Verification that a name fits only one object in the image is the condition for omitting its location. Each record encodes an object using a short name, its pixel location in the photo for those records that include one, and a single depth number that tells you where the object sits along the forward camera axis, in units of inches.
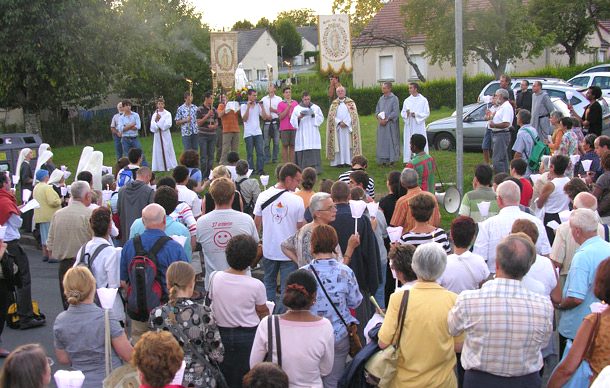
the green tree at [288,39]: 3973.9
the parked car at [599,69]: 1250.5
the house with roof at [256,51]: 3083.2
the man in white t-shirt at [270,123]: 713.0
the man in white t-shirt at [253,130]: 697.6
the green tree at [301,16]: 5044.3
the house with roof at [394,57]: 1768.0
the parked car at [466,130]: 807.7
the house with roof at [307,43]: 4463.6
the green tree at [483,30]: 1346.0
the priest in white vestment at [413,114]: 680.4
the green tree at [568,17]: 1544.0
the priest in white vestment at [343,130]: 698.2
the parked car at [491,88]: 1019.3
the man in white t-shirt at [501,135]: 594.9
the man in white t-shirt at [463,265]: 240.1
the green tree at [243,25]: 3624.0
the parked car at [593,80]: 1111.0
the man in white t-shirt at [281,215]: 327.6
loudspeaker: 425.1
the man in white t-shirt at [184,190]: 376.5
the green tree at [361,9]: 2014.0
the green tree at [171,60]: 1152.2
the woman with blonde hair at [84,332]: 216.5
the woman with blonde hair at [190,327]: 212.2
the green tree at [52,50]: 860.0
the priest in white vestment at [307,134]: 681.6
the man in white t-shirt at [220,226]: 295.0
